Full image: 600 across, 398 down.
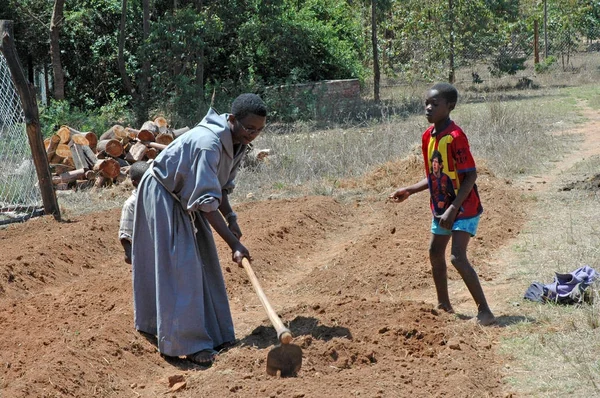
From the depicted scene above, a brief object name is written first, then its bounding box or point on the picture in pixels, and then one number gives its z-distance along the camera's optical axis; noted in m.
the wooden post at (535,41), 30.64
